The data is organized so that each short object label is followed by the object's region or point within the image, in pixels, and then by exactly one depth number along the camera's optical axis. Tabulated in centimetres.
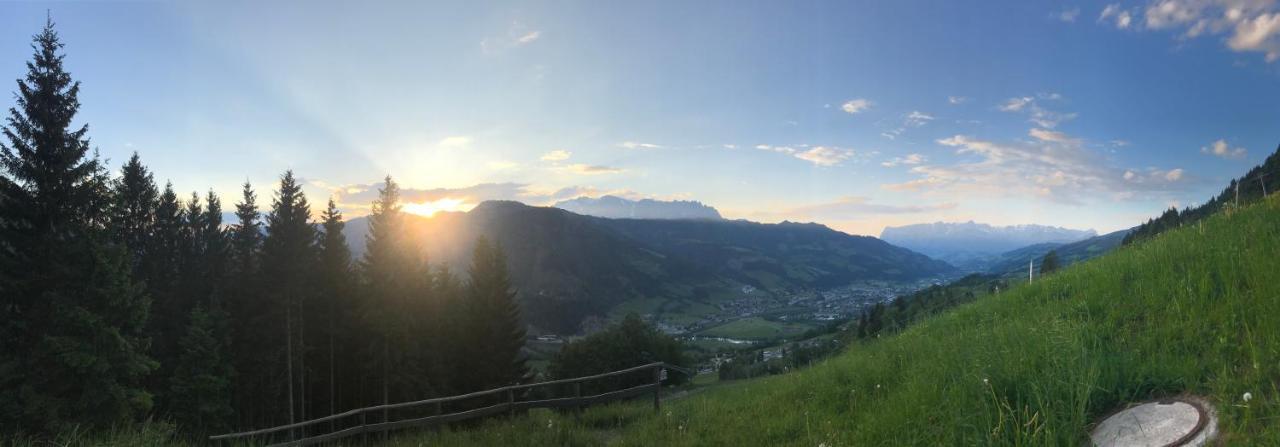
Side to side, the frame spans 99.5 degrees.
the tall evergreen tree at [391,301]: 3712
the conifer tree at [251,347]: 3641
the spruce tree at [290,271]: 3691
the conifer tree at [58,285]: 1970
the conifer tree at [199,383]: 3012
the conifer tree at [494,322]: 4212
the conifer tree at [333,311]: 3991
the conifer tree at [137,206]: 4062
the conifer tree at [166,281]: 3309
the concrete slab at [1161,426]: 371
